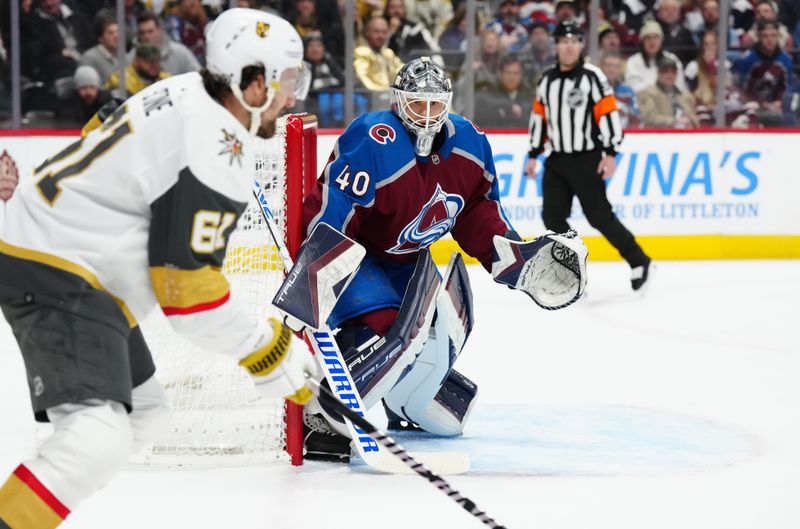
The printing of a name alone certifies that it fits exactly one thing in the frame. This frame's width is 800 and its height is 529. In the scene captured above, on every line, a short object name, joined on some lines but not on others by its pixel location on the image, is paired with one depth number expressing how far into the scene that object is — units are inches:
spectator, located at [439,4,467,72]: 590.1
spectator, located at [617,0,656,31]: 622.3
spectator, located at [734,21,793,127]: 625.4
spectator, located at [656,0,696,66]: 620.5
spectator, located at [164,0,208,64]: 580.0
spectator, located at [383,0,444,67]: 591.7
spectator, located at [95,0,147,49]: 567.2
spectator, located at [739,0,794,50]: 623.2
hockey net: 256.0
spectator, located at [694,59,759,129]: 615.6
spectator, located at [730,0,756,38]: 617.4
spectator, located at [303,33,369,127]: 581.6
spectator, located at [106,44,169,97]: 566.2
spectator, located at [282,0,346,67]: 583.1
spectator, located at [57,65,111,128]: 561.3
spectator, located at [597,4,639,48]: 615.3
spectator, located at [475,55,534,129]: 588.0
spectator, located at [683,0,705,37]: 616.8
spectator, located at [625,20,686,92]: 614.3
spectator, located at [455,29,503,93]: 591.1
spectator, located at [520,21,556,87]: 604.5
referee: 483.2
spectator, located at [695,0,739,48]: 612.5
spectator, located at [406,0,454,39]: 593.2
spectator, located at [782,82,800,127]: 627.5
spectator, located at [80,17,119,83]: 564.7
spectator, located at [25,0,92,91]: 557.3
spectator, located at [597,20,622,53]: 610.0
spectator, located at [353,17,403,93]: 583.1
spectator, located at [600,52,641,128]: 607.6
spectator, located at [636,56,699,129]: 610.7
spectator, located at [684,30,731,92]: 615.9
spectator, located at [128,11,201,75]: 571.7
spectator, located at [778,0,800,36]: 636.1
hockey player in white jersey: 159.8
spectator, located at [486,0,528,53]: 600.9
